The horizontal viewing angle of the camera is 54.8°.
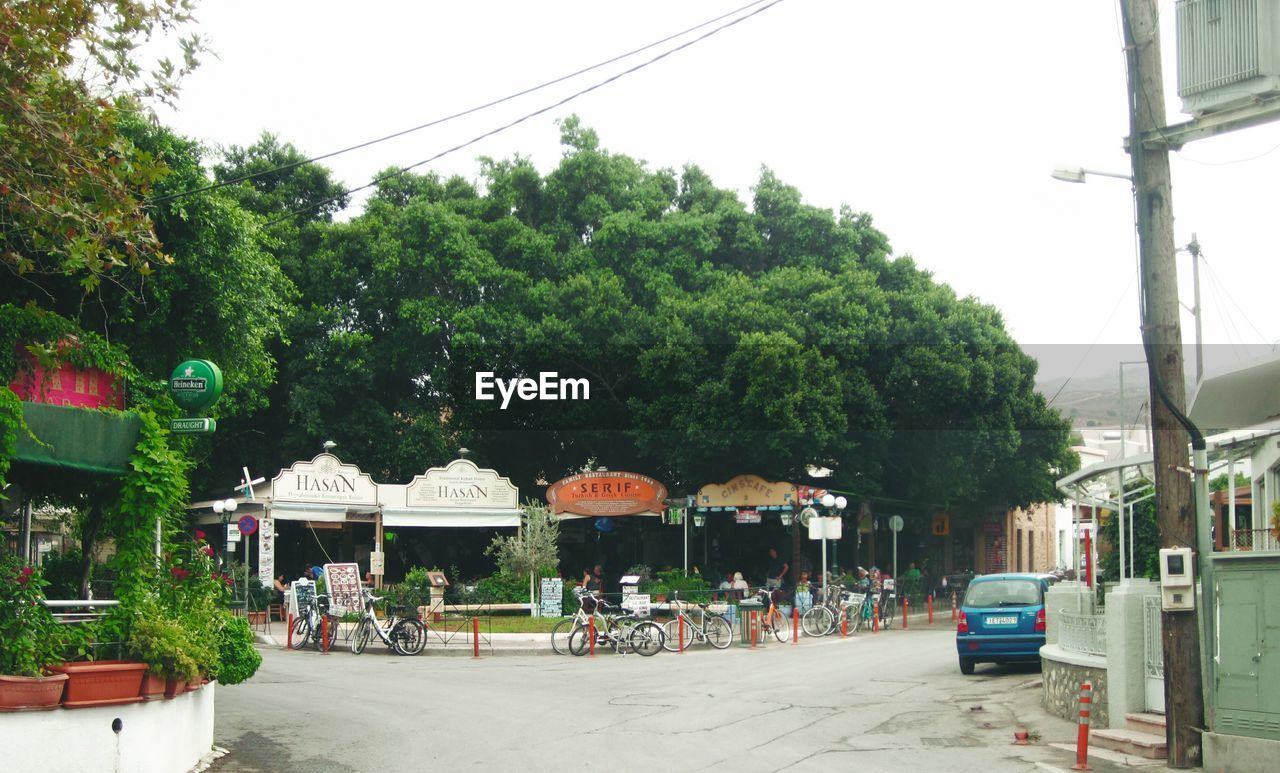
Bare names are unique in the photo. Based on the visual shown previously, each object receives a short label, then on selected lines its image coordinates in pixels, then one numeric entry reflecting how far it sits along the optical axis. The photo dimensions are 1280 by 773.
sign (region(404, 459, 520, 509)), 32.31
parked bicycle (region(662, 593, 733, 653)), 24.91
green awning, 10.73
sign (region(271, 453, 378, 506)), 30.02
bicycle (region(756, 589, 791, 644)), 27.19
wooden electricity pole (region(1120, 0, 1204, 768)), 11.64
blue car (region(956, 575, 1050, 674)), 19.86
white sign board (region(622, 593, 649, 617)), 24.83
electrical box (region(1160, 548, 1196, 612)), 11.63
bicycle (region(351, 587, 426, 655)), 24.14
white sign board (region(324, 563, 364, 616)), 25.77
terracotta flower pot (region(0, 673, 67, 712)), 9.55
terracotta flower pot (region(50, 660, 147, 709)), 9.99
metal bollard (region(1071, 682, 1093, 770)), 11.59
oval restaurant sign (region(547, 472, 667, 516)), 36.25
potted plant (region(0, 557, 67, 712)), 9.63
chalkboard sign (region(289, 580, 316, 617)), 27.46
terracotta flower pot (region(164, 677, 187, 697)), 10.90
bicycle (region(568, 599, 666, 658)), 23.88
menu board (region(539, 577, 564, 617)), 29.89
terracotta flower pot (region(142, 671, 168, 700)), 10.60
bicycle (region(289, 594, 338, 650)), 25.53
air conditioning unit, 11.20
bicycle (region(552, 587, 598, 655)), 24.03
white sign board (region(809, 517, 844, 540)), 29.08
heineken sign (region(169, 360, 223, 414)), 12.89
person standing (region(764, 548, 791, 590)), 33.78
